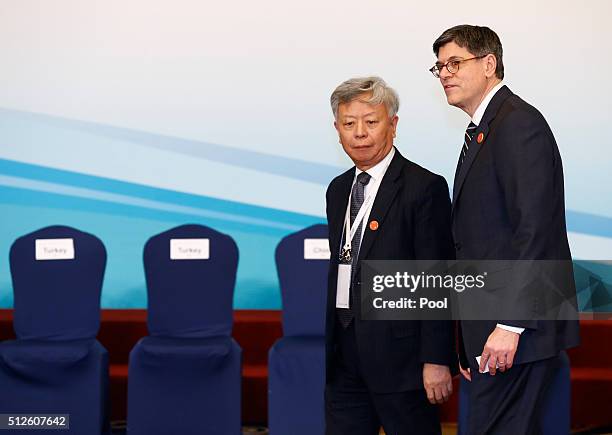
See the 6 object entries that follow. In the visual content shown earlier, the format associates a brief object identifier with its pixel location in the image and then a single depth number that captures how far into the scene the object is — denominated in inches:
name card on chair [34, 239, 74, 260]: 313.3
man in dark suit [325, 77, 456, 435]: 172.9
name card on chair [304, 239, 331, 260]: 307.9
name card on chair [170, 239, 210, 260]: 310.0
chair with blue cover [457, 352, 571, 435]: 258.1
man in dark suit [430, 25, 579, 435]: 151.7
